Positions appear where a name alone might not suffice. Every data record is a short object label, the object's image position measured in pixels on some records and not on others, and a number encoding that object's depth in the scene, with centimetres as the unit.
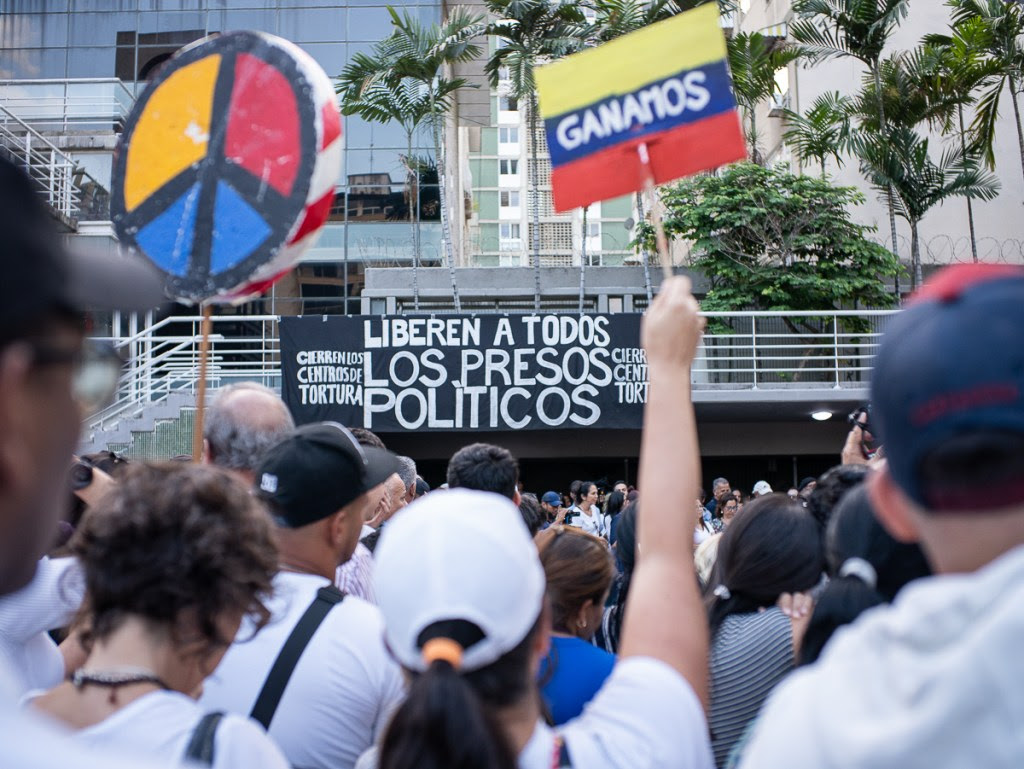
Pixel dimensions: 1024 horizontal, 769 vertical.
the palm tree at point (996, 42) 1858
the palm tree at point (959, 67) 1833
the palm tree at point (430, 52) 1914
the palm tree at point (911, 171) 1886
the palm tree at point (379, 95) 1928
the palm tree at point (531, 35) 1925
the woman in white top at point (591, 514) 1206
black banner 1553
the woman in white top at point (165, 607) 173
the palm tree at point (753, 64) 1959
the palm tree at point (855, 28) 1886
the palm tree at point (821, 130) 1941
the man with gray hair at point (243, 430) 316
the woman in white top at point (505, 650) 141
